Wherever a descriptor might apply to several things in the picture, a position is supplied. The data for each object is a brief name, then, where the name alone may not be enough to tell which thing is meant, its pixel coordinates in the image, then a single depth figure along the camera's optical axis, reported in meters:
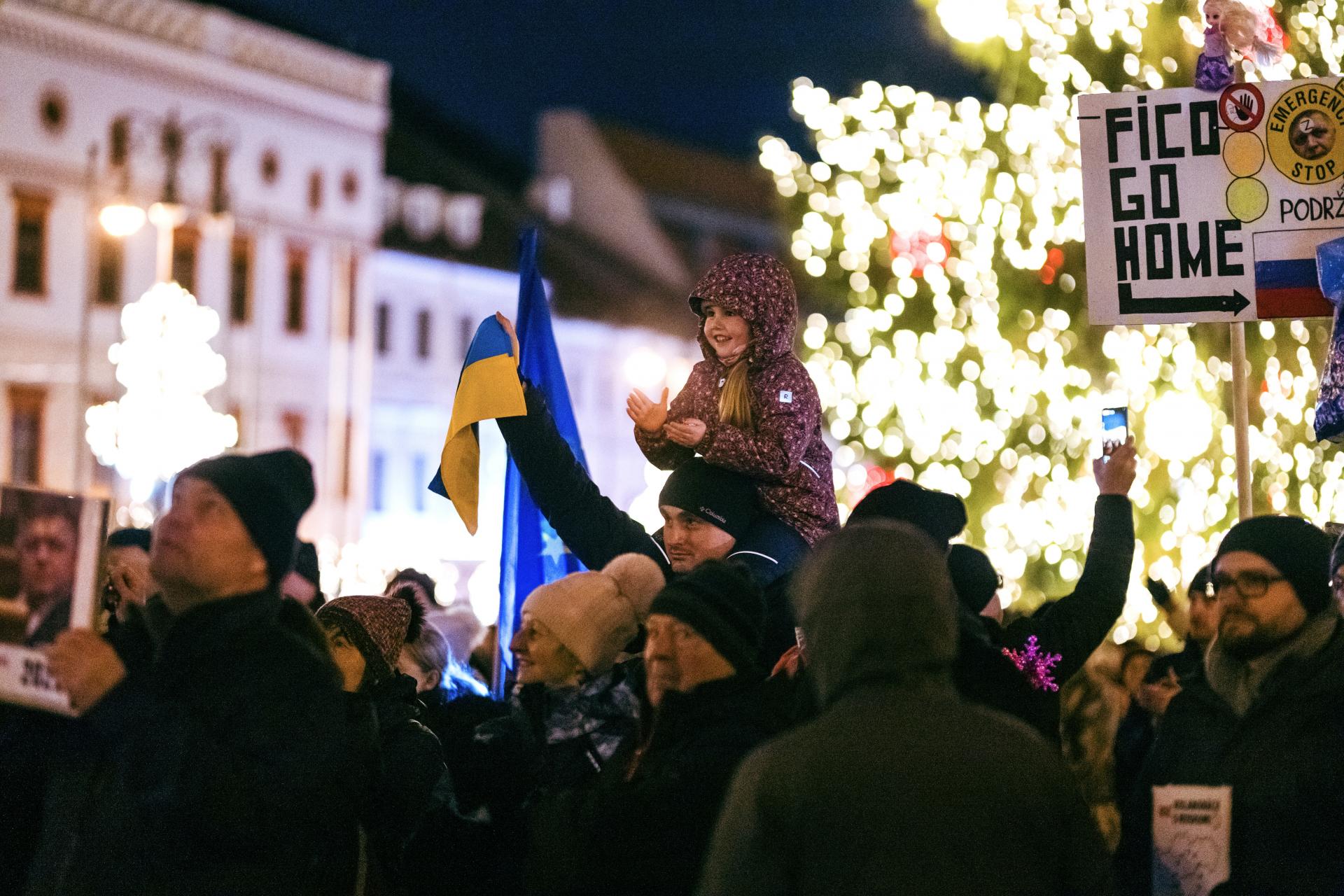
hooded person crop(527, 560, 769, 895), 3.81
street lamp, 26.38
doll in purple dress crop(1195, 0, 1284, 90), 6.22
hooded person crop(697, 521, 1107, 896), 2.90
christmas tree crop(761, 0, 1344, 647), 13.77
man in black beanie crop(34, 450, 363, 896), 3.46
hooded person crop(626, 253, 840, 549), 5.26
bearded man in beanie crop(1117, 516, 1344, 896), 4.11
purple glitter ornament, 4.77
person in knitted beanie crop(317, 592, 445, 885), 4.68
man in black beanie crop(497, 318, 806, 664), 5.16
